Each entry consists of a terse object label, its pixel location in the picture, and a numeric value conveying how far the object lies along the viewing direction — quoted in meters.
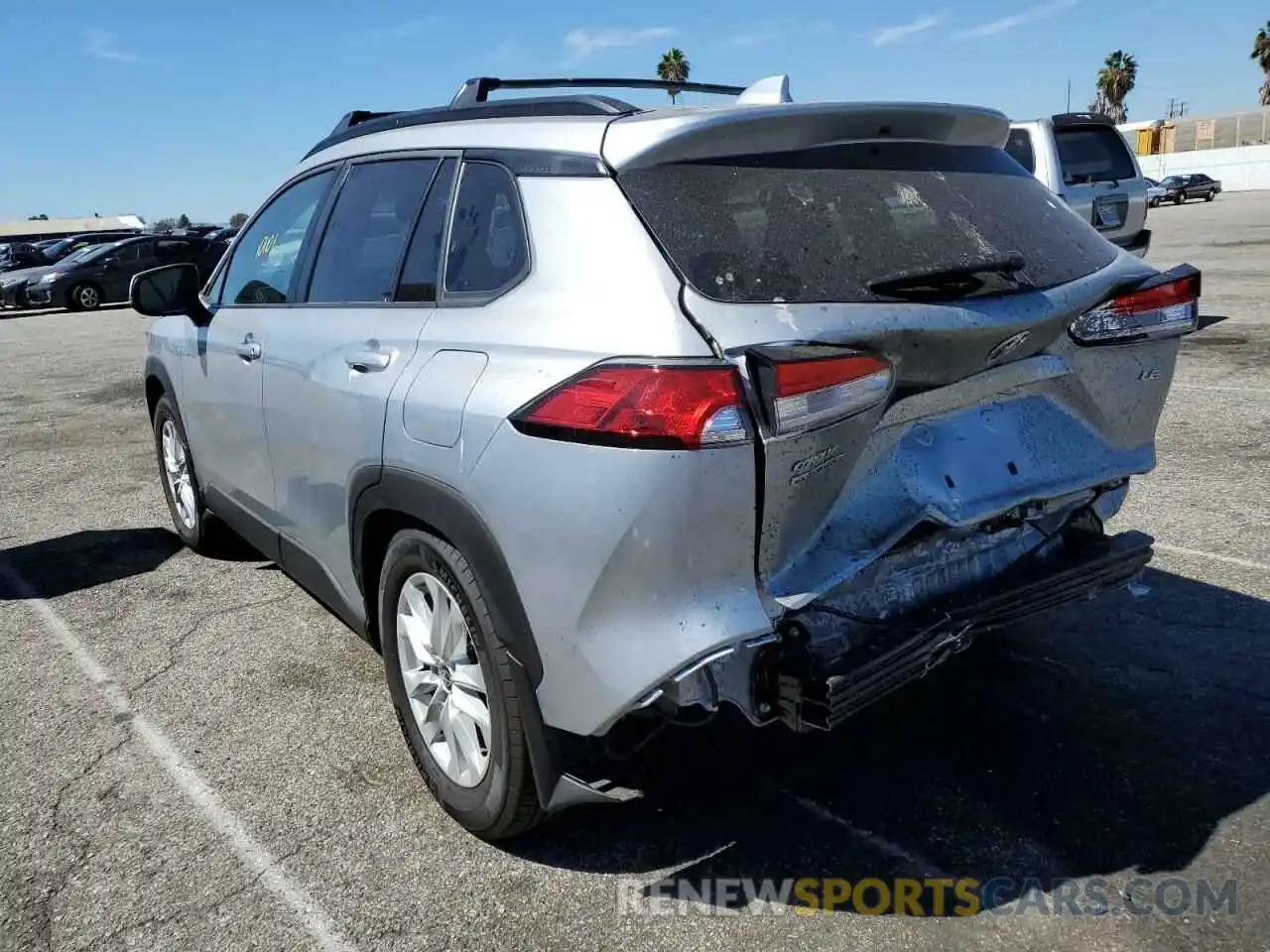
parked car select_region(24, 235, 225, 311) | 24.75
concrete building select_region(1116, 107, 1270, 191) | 59.94
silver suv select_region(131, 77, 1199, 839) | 2.31
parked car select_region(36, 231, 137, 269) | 28.81
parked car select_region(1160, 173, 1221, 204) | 52.41
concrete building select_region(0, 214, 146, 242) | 79.56
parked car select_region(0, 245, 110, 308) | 24.97
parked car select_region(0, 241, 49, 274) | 30.12
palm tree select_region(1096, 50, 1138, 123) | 94.12
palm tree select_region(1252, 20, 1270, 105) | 78.69
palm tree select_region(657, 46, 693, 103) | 79.00
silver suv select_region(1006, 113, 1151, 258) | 9.40
